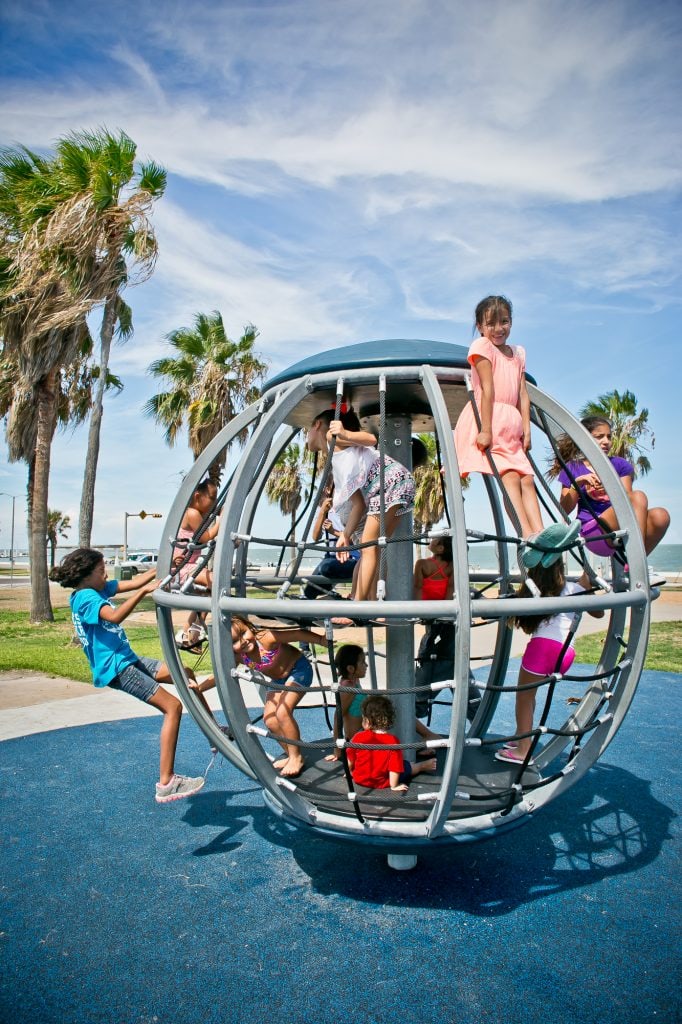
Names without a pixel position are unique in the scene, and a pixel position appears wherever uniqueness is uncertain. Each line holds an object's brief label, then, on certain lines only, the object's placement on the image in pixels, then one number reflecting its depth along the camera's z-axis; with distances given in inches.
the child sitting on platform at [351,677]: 157.2
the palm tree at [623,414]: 824.9
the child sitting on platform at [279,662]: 150.7
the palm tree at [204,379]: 655.8
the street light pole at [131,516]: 1086.4
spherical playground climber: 109.4
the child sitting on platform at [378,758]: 145.3
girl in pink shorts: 149.9
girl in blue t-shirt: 165.2
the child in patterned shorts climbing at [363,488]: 140.2
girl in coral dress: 127.0
